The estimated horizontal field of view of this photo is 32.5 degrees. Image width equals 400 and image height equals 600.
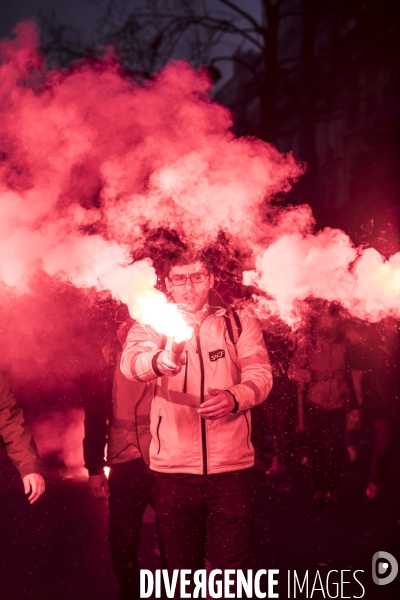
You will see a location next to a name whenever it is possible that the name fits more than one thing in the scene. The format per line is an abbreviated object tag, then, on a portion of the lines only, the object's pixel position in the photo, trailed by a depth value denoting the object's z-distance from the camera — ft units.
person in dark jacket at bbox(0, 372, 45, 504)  12.40
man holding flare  11.60
